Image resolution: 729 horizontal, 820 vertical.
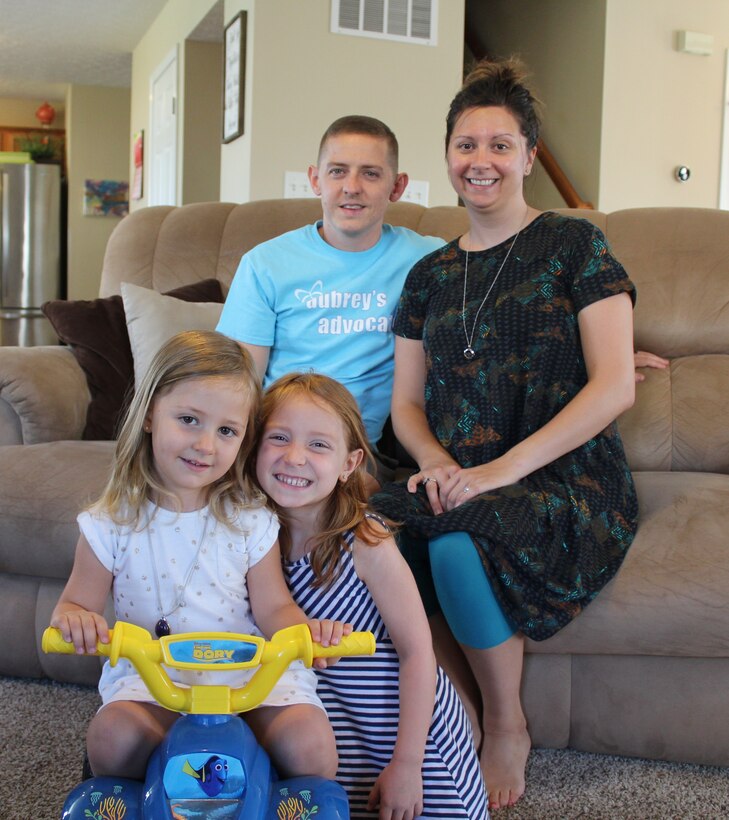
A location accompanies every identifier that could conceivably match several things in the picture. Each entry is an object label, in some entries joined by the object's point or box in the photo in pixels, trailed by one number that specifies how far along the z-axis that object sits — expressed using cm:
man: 191
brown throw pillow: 221
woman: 146
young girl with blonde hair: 124
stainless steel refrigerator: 846
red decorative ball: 958
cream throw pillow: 217
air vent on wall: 428
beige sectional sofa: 151
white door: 605
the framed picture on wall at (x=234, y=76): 435
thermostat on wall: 491
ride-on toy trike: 92
